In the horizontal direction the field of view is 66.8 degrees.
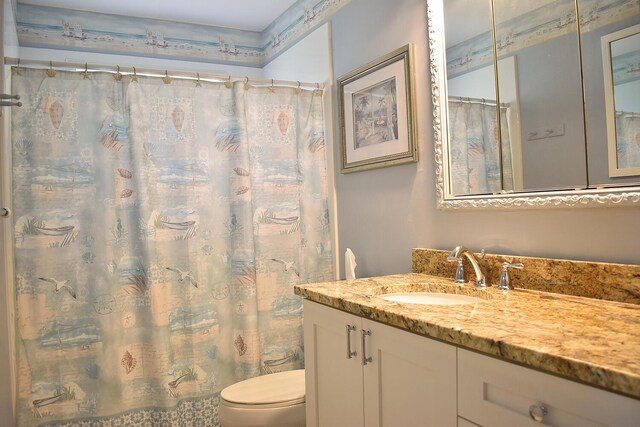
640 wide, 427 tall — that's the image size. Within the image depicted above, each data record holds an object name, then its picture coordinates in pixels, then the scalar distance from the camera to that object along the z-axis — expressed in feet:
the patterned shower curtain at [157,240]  7.13
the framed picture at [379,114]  6.86
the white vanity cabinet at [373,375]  3.83
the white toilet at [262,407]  6.45
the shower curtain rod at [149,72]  7.04
